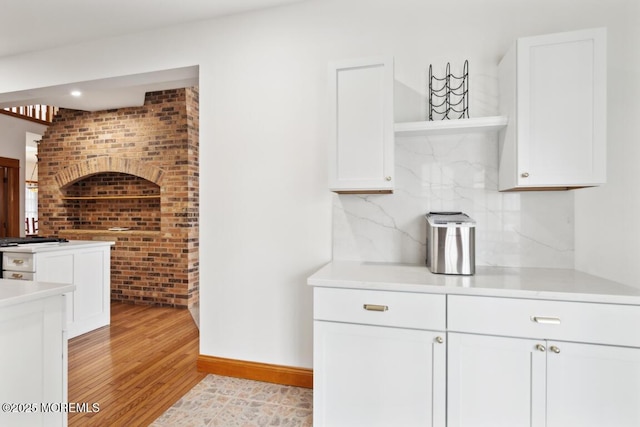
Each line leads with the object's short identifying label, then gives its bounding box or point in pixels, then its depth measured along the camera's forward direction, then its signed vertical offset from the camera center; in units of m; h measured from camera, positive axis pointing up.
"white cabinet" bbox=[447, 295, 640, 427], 1.41 -0.63
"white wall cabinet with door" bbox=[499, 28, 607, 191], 1.69 +0.52
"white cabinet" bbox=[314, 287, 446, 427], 1.60 -0.70
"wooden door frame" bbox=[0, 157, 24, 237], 5.85 +0.24
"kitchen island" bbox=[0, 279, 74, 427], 1.32 -0.58
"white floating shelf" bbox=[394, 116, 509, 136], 1.91 +0.50
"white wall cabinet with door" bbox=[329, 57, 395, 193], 1.94 +0.50
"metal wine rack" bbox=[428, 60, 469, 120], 2.16 +0.75
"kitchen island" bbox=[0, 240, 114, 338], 3.04 -0.56
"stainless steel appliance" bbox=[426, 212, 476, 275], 1.78 -0.17
